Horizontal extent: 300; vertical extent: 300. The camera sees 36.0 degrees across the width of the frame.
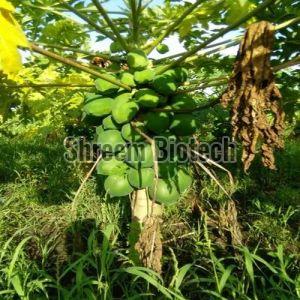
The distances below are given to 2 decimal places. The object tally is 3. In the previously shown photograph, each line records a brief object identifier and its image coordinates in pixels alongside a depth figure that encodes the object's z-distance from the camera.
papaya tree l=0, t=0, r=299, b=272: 2.17
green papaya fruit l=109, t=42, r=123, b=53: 2.65
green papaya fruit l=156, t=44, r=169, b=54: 2.59
